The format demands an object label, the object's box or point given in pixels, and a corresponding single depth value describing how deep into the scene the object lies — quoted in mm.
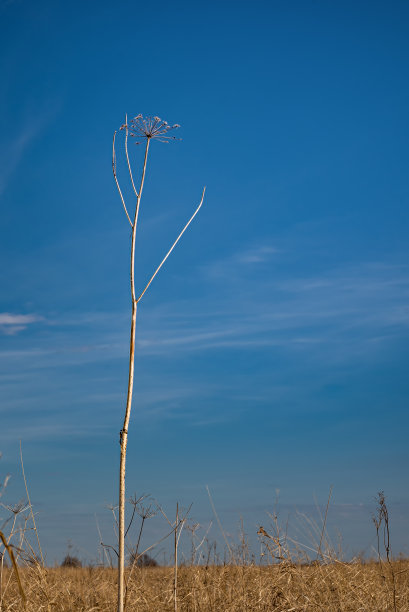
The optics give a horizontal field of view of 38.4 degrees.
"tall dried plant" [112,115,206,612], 2953
